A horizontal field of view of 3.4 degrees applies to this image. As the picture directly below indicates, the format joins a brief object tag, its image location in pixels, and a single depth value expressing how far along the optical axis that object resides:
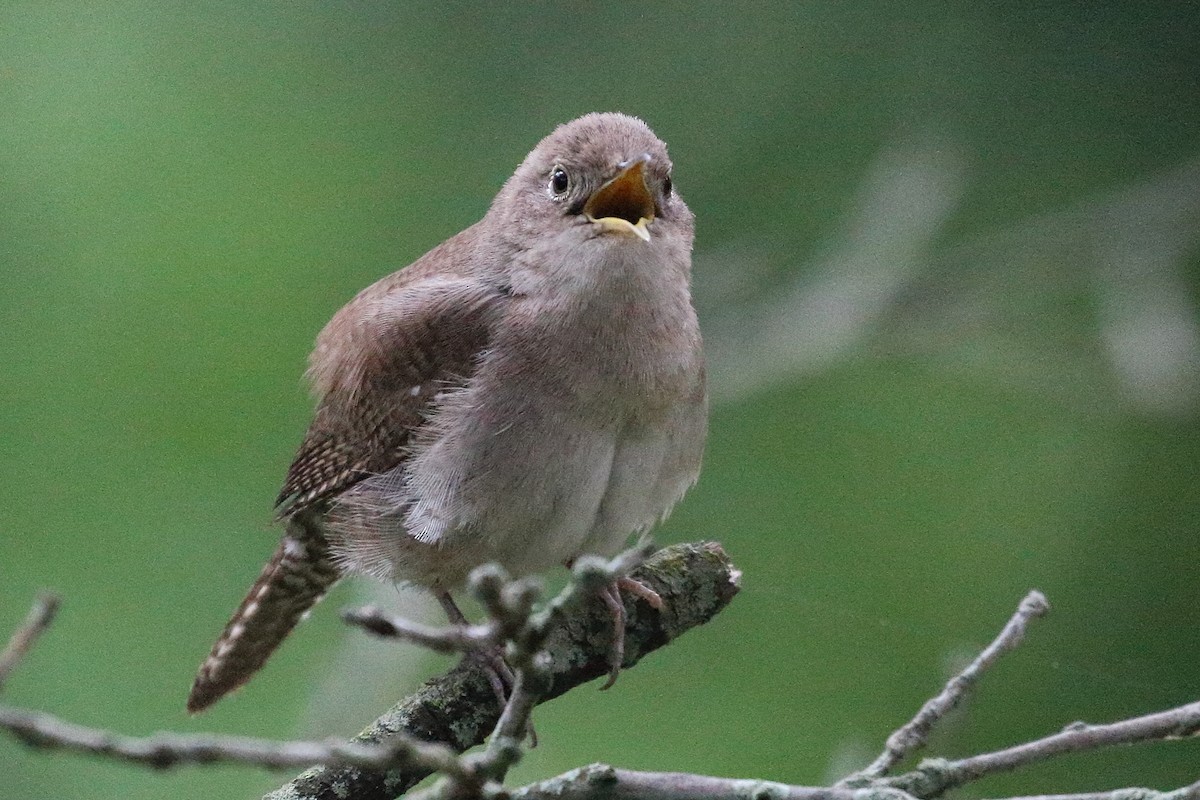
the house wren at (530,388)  2.97
